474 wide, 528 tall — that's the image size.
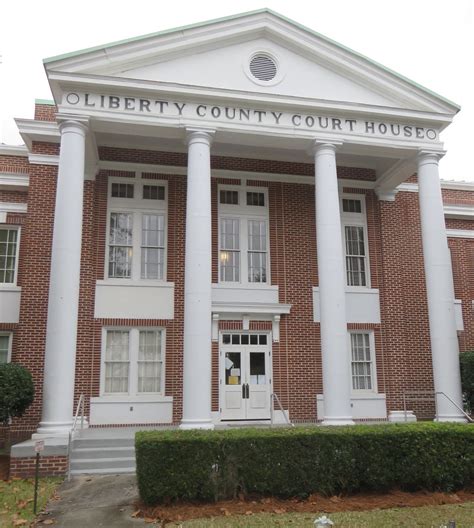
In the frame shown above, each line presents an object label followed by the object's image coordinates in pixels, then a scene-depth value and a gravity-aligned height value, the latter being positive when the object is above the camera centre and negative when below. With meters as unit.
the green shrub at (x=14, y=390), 12.34 -0.17
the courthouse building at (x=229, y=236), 13.71 +4.24
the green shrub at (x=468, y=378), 15.23 -0.02
